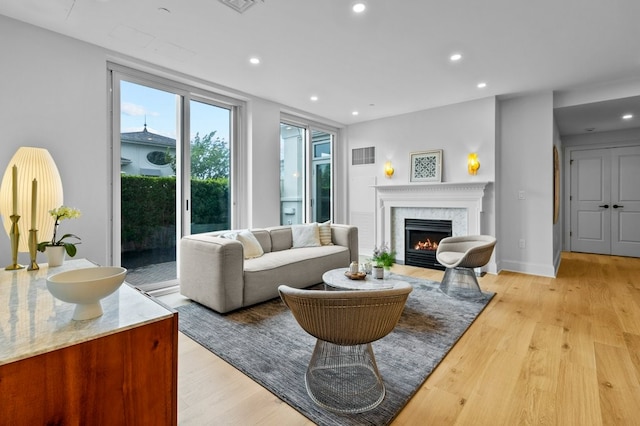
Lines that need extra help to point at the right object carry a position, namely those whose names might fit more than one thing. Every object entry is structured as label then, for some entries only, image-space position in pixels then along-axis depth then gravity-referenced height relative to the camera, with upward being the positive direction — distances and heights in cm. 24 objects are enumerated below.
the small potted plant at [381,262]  306 -50
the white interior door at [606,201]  574 +22
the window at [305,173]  529 +74
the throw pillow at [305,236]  426 -31
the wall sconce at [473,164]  459 +72
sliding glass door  340 +48
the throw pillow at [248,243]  351 -34
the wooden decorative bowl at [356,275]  292 -59
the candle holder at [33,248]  166 -18
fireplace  493 -44
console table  80 -43
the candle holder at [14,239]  165 -13
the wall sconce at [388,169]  549 +77
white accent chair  330 -52
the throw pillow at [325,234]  440 -30
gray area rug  173 -98
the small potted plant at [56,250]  171 -20
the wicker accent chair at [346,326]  159 -60
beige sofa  287 -58
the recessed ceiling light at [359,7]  237 +158
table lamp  204 +17
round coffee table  271 -63
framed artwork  496 +76
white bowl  94 -24
